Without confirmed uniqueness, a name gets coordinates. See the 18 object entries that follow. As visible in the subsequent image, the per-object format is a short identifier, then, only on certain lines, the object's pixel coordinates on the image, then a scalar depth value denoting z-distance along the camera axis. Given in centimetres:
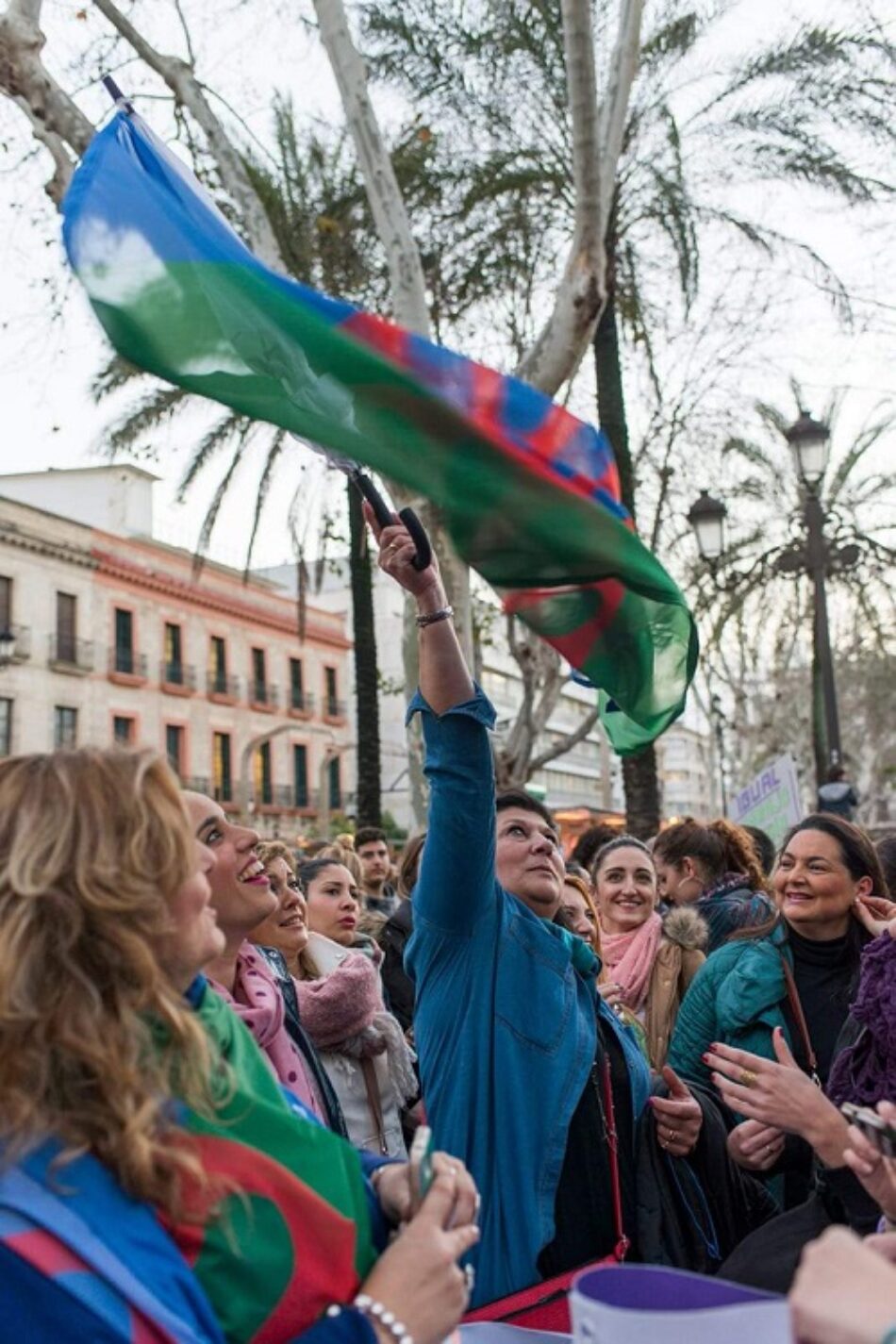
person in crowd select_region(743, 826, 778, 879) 798
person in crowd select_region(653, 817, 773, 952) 645
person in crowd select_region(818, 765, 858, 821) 1284
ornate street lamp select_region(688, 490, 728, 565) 1331
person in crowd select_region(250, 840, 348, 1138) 440
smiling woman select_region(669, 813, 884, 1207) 398
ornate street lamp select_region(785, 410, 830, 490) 1250
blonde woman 166
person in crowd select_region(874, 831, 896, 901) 507
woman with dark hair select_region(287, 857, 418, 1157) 428
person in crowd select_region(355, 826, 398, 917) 916
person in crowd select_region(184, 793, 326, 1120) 306
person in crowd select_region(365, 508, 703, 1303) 286
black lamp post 1255
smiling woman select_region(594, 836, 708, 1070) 517
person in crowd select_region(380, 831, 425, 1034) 560
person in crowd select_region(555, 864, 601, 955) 467
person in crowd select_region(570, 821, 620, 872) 801
